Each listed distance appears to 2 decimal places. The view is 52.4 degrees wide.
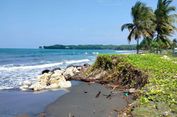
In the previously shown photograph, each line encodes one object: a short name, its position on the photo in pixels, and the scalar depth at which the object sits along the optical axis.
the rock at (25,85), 9.88
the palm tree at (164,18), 21.90
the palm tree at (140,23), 21.08
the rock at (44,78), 10.64
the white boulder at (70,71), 13.06
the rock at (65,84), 10.03
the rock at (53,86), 9.79
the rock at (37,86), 9.61
